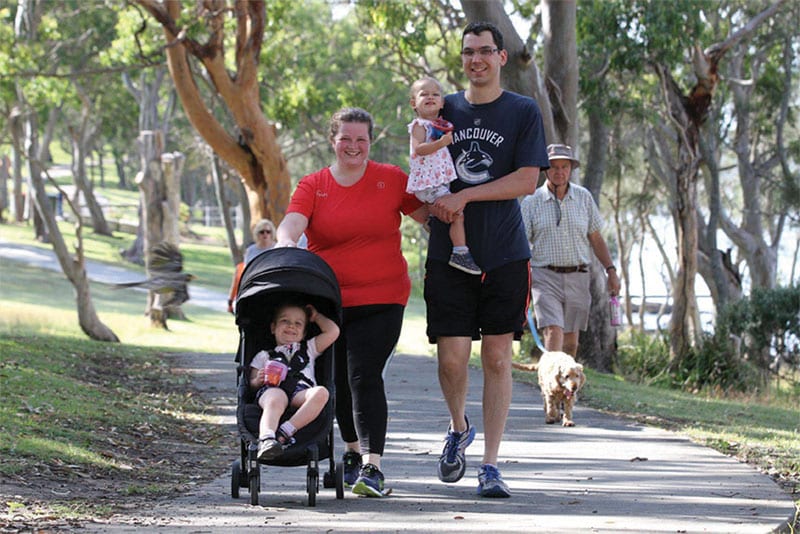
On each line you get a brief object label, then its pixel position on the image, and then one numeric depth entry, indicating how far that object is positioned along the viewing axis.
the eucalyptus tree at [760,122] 29.84
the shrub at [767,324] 22.44
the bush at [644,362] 18.34
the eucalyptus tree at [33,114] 23.08
